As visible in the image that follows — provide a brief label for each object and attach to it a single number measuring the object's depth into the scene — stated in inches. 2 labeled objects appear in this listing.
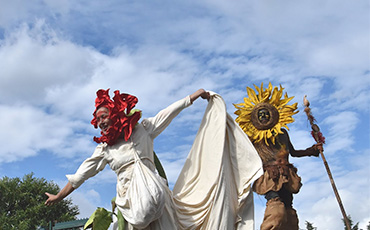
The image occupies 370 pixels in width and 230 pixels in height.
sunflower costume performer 212.4
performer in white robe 178.5
